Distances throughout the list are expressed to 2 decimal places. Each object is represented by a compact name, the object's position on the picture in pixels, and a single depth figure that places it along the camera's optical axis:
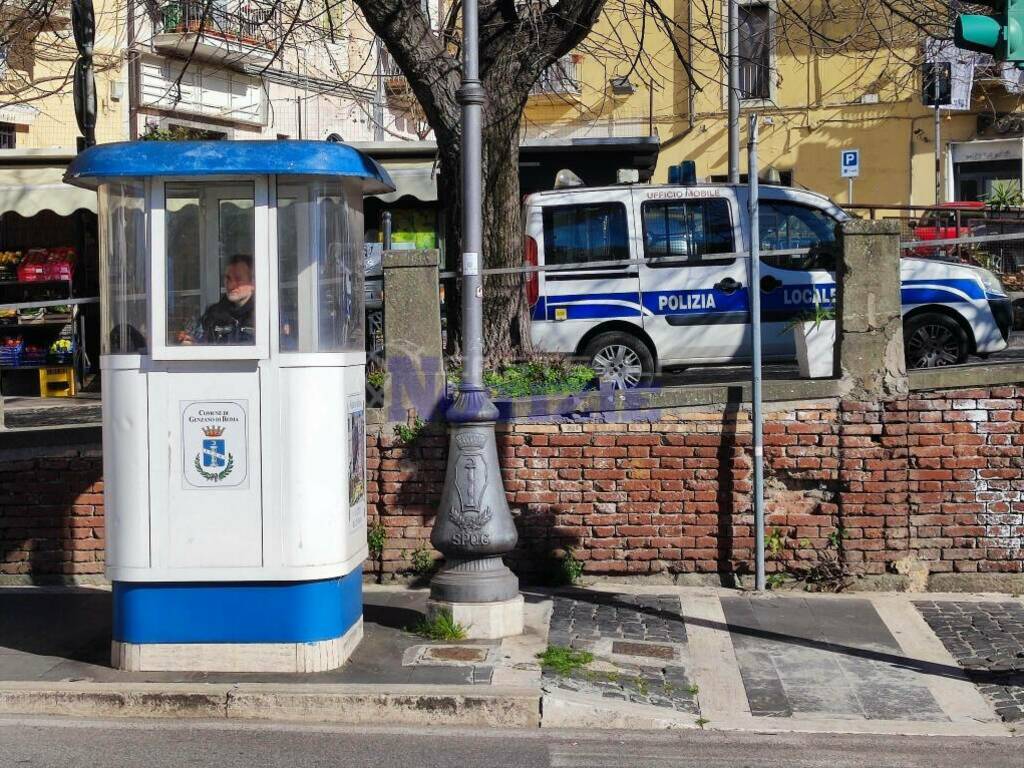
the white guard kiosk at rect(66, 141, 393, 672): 6.63
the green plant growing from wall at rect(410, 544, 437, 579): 8.88
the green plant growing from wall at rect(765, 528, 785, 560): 8.77
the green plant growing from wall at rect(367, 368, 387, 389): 8.99
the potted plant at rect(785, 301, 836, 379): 9.16
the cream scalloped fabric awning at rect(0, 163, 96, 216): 14.02
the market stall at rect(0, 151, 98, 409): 14.14
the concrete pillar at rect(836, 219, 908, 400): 8.73
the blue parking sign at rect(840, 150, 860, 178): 22.48
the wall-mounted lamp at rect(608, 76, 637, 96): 23.92
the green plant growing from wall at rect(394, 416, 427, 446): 8.83
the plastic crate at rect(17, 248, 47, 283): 15.07
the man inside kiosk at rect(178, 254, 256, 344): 6.67
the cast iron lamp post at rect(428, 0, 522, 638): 7.30
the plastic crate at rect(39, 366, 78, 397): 14.58
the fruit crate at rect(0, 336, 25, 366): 14.59
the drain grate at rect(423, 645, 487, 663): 6.87
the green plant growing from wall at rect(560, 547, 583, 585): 8.81
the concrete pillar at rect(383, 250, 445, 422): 8.76
